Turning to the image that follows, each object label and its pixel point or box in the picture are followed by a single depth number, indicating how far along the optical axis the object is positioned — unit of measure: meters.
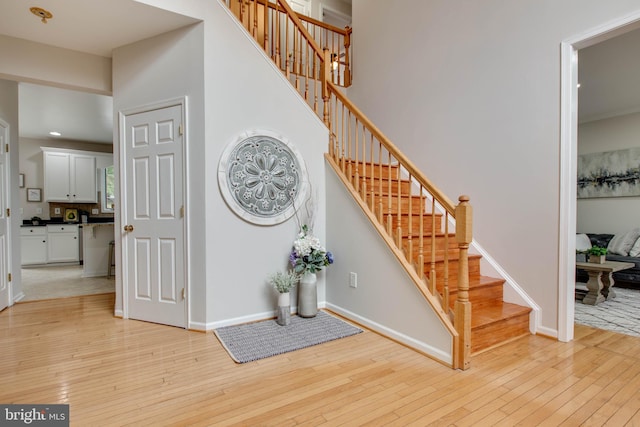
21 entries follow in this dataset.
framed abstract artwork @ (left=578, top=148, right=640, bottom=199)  5.30
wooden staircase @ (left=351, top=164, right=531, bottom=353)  2.52
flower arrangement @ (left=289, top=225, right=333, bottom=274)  3.20
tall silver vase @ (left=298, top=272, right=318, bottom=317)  3.21
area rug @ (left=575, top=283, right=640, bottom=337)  3.00
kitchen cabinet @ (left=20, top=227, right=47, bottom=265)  6.47
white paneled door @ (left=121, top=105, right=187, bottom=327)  3.04
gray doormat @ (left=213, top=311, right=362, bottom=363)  2.49
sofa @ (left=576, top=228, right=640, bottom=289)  4.48
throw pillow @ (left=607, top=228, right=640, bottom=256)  4.85
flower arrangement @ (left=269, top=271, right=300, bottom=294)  3.04
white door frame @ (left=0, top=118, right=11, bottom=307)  3.64
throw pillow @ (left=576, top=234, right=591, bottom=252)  5.21
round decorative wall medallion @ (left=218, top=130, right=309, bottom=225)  3.02
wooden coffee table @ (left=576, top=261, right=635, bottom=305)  3.70
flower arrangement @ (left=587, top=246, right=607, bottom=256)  3.87
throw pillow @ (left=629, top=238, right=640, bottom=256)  4.72
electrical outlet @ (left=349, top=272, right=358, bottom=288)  3.11
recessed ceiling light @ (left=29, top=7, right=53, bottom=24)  2.64
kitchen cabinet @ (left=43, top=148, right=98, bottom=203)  6.95
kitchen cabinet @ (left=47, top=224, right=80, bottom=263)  6.72
